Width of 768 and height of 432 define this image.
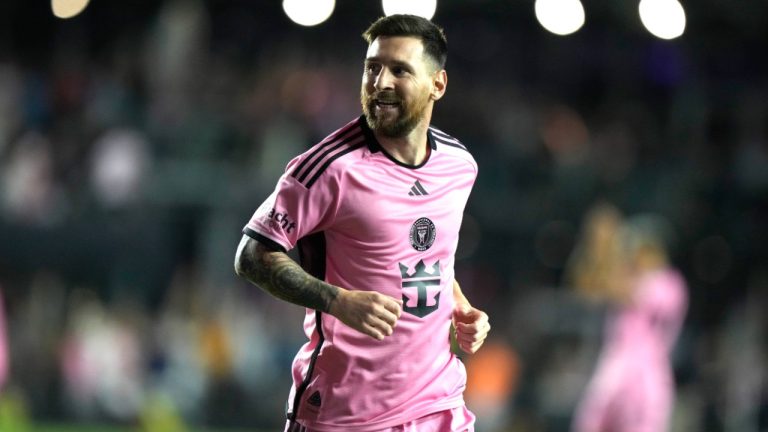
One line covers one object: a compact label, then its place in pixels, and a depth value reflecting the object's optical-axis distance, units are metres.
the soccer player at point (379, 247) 9.36
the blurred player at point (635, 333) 21.72
